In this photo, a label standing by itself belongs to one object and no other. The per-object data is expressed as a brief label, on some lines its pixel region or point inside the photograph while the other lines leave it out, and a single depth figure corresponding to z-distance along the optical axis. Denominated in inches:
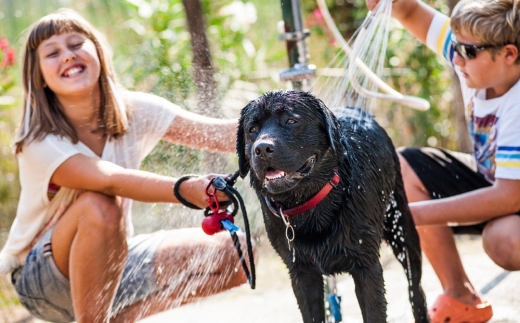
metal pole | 145.3
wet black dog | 95.7
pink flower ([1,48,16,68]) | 222.5
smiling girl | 123.0
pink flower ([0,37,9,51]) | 225.3
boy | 130.3
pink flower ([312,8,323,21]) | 282.1
